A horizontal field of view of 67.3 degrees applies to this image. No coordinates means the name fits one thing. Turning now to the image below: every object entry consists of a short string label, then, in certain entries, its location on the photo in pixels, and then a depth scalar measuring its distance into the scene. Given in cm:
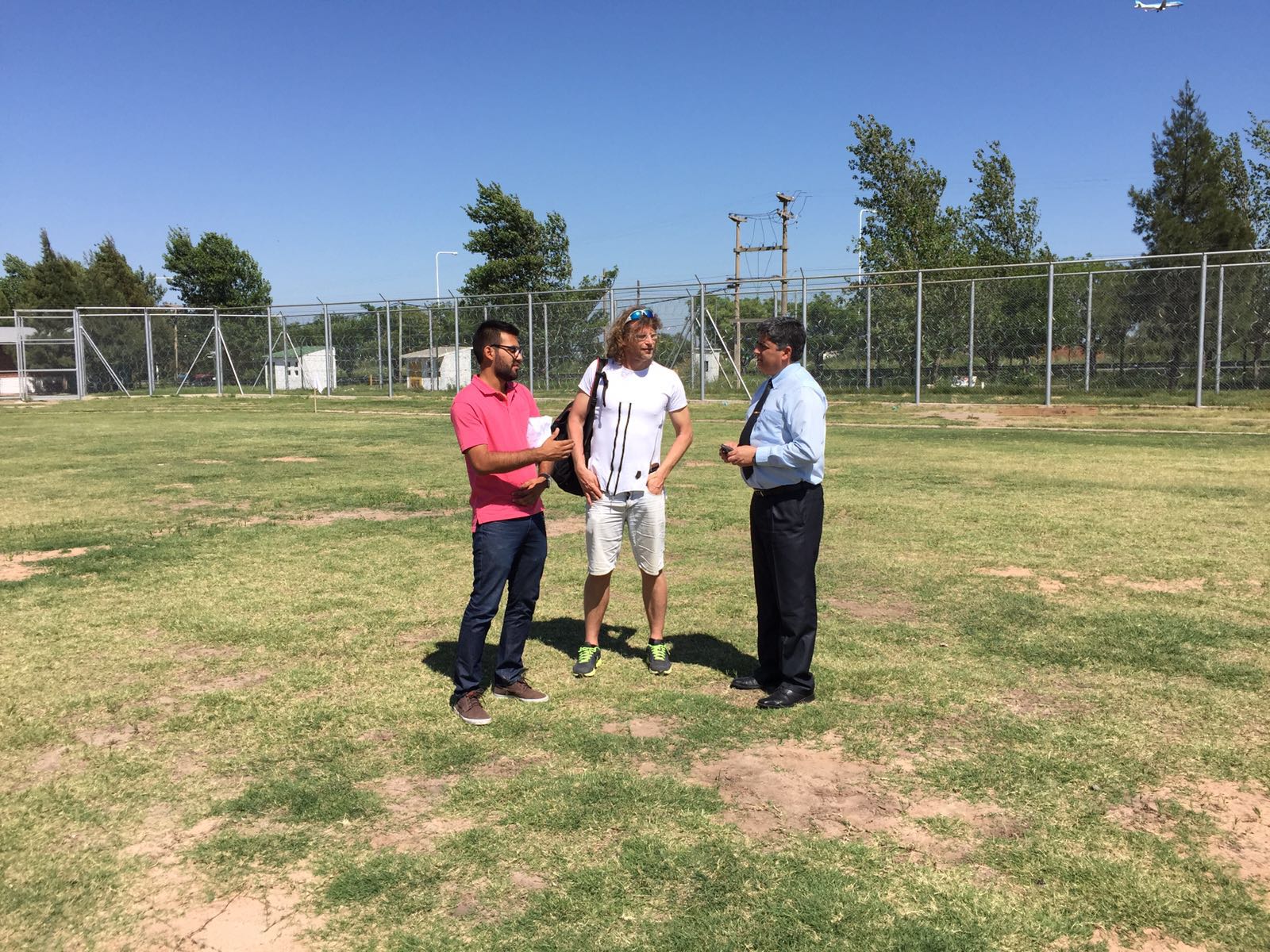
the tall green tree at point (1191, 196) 3950
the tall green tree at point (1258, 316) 2191
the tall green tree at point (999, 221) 3553
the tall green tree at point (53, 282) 5272
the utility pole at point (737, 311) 2672
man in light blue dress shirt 473
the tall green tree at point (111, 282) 5144
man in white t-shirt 514
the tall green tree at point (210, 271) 5012
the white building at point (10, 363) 3469
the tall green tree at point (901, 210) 3388
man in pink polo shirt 465
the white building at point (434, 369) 3381
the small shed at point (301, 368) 3619
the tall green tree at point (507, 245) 4200
